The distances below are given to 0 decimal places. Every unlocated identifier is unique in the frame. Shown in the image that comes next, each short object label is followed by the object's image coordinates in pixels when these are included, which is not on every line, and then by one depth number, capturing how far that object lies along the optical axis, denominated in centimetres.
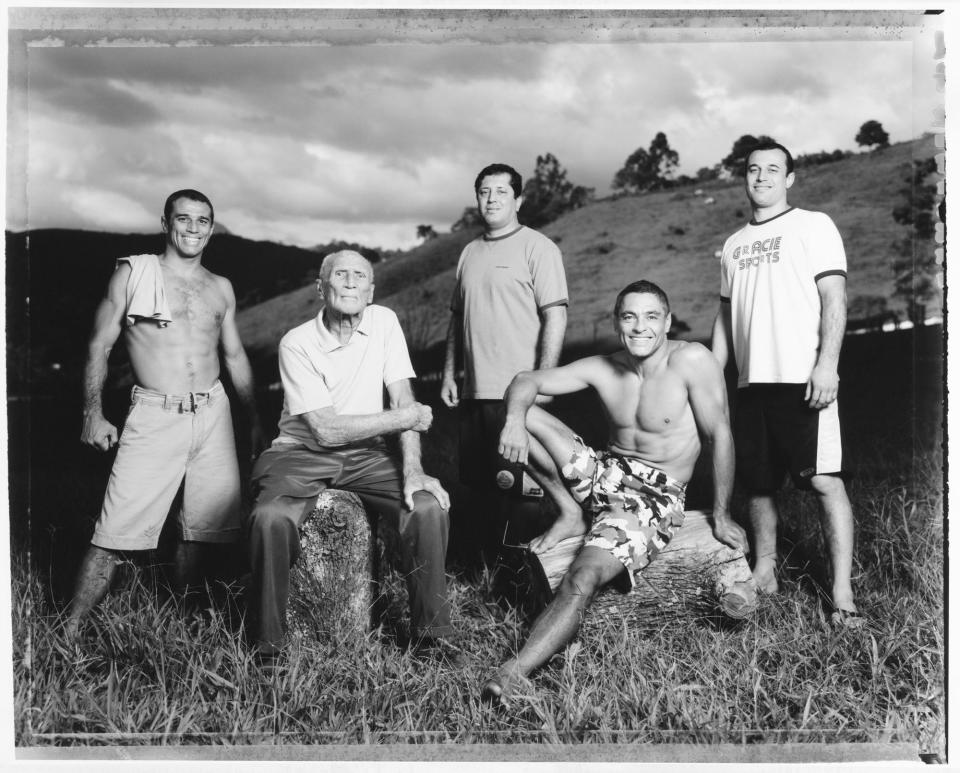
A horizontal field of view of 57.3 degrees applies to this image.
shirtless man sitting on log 423
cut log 425
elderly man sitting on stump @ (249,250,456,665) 397
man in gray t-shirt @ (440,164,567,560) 477
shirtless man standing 451
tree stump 418
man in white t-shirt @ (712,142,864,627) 421
